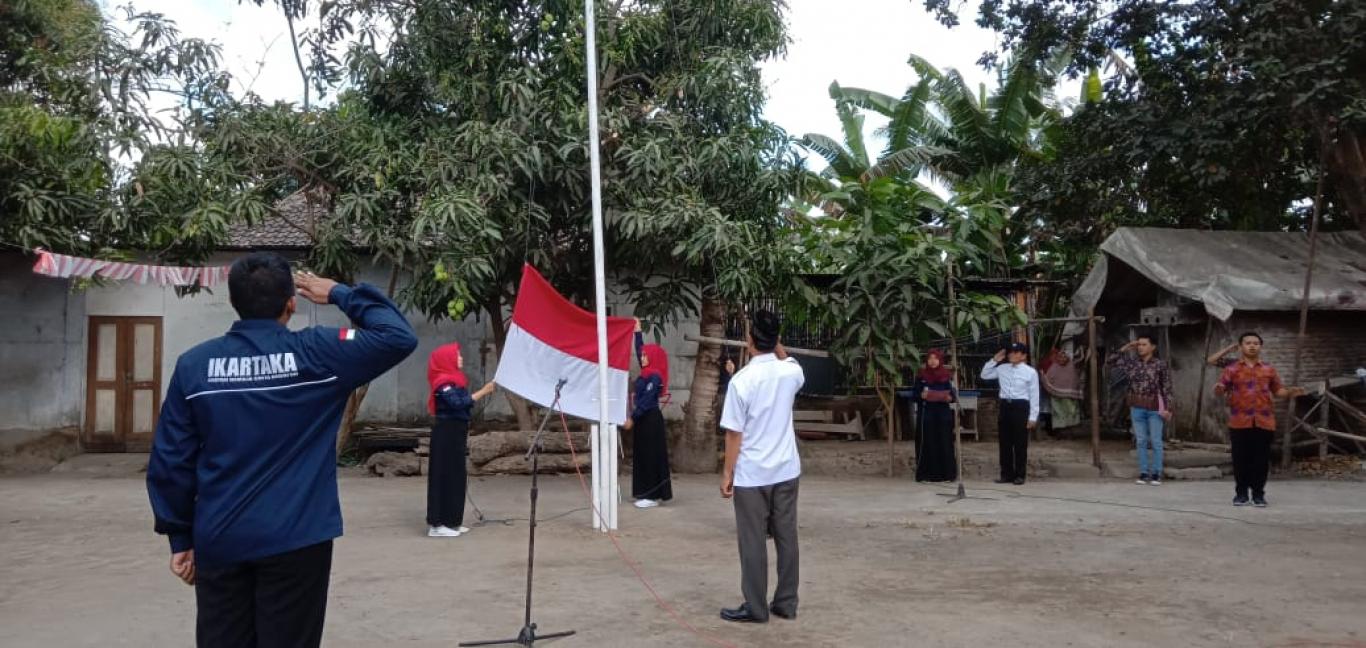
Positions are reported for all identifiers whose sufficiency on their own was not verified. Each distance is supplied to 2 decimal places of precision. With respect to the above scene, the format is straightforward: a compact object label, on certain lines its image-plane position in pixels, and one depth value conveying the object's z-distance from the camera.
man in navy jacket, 3.32
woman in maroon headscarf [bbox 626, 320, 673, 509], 10.93
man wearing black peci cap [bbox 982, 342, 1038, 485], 12.68
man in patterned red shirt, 10.45
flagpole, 9.12
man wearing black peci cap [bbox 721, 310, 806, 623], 6.15
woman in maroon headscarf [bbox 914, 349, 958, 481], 12.96
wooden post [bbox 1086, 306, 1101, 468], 12.89
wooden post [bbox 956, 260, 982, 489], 11.30
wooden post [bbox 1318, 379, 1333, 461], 13.10
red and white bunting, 11.11
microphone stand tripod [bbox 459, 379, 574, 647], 5.44
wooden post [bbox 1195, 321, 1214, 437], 13.72
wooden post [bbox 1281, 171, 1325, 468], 12.82
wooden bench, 15.41
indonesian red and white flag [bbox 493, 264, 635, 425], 8.28
